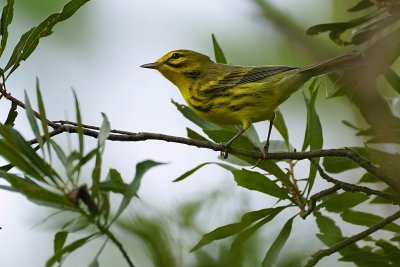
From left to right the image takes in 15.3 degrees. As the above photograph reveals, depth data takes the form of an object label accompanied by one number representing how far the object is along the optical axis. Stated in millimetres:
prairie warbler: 6895
